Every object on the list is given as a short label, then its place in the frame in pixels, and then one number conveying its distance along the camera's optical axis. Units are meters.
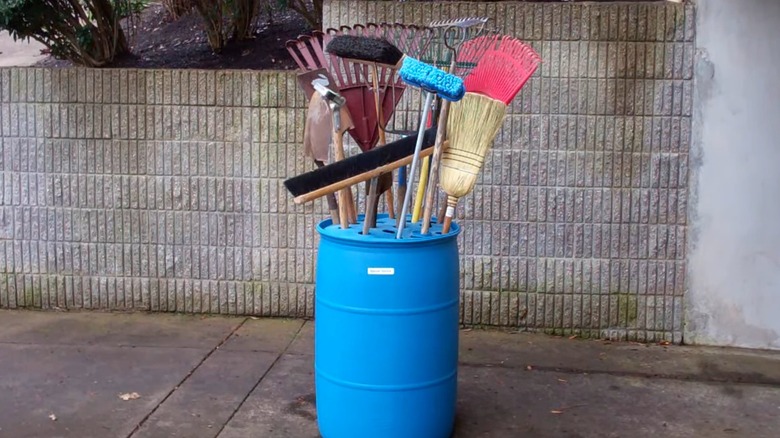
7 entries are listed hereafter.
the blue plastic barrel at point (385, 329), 4.01
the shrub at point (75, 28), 6.17
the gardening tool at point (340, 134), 4.06
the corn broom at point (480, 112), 4.02
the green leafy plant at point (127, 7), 6.64
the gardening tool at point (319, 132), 4.33
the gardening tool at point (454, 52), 4.01
